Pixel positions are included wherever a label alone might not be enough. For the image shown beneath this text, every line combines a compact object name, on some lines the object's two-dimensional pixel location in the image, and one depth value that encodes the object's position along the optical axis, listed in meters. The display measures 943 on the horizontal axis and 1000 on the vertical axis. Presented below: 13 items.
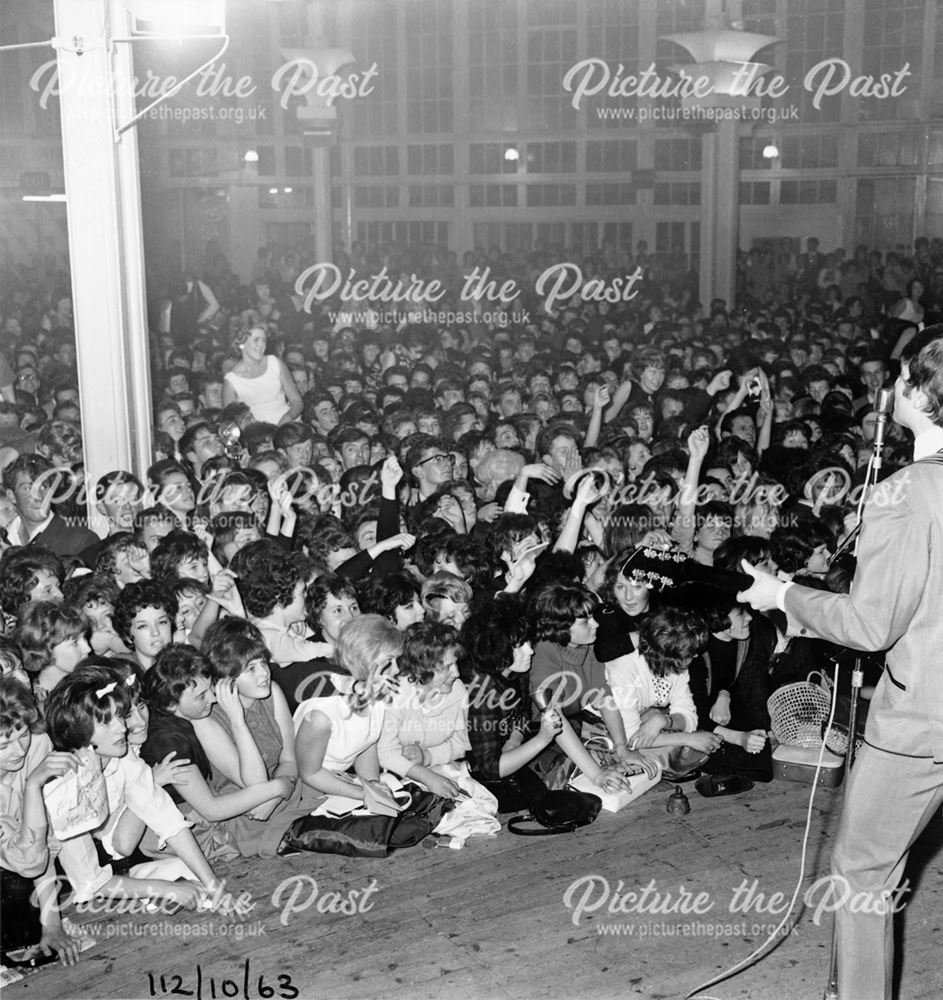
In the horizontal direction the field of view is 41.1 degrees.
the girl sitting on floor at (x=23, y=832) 3.23
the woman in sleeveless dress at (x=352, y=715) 3.95
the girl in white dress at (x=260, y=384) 7.37
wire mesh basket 4.55
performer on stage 2.51
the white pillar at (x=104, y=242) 5.47
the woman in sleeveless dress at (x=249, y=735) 3.80
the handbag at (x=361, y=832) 3.96
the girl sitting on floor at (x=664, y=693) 4.48
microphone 2.82
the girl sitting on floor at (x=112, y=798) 3.39
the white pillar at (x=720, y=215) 14.30
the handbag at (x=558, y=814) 4.12
